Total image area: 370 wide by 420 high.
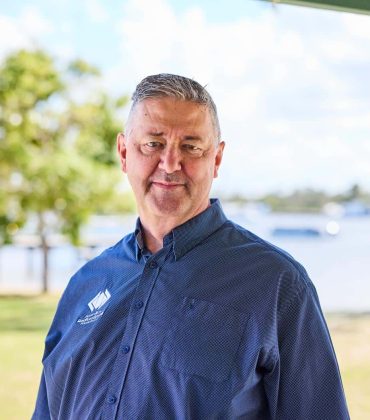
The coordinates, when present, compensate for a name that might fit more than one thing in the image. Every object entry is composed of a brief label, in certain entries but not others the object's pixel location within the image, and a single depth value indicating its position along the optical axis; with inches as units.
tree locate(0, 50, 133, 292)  380.6
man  84.6
